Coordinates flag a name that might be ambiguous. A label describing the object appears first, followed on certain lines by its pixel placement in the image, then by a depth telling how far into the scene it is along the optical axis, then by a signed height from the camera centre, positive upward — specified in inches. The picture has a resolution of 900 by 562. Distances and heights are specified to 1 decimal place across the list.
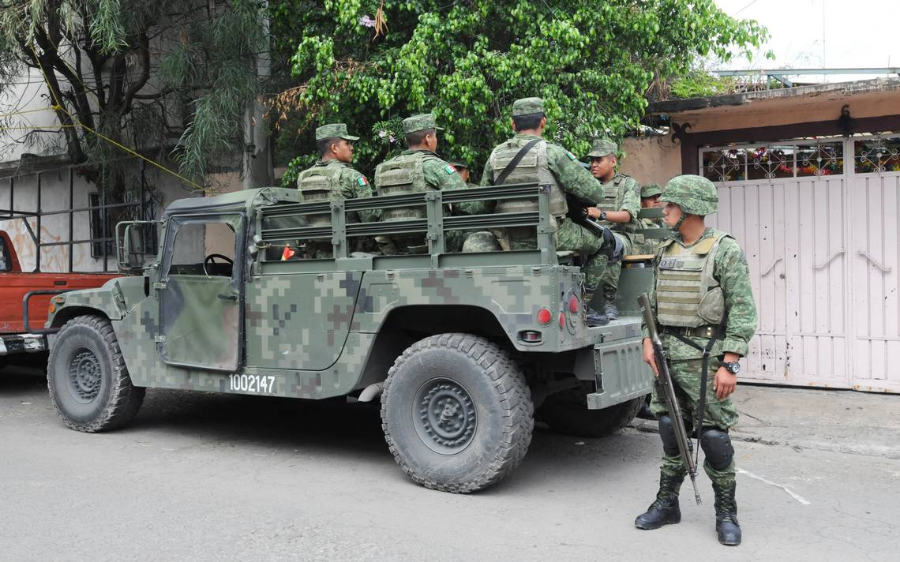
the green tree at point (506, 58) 295.9 +84.3
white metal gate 310.2 +13.0
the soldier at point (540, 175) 208.4 +28.3
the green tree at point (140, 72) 368.5 +109.4
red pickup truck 340.2 -5.9
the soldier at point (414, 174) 225.6 +30.8
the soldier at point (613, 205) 231.8 +25.1
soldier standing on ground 163.2 -7.6
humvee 196.2 -11.9
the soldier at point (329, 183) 242.2 +30.5
